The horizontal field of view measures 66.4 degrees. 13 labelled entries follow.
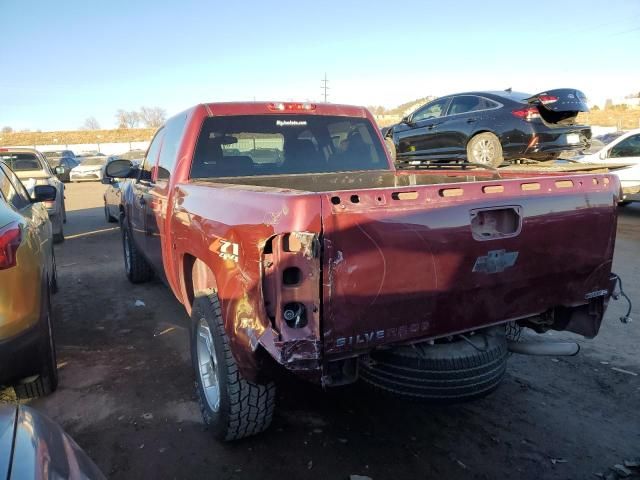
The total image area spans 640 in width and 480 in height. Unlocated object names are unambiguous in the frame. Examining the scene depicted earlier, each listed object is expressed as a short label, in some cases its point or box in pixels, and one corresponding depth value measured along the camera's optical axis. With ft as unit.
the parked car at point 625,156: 33.24
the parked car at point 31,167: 32.99
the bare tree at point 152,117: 293.02
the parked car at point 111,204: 34.10
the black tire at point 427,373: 7.93
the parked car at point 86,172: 85.56
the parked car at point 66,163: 86.84
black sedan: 27.32
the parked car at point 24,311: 9.15
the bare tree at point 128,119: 287.07
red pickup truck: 6.81
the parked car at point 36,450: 4.26
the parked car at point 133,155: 86.12
